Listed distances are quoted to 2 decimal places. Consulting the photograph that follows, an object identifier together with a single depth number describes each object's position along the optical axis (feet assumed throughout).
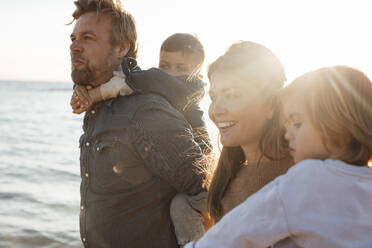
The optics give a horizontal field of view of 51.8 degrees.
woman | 6.14
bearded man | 7.84
